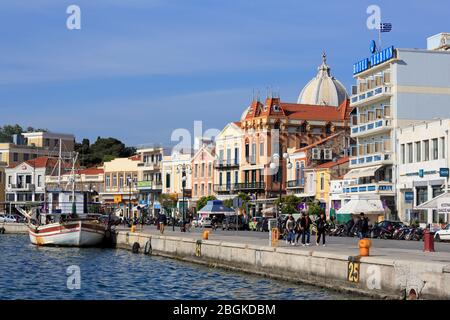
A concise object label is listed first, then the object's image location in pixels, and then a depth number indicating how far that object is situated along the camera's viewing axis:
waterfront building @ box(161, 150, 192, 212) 127.31
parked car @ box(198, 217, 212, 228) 91.56
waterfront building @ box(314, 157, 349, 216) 93.60
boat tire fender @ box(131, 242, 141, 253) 63.45
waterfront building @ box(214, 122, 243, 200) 117.04
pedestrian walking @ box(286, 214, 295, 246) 45.42
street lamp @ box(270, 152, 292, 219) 105.41
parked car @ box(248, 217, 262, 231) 83.25
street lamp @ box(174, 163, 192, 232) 126.59
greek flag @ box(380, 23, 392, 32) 84.94
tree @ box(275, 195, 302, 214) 91.00
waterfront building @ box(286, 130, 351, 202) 98.31
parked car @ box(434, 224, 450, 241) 54.90
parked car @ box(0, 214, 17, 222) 116.77
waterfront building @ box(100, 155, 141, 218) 137.15
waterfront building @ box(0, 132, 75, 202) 156.12
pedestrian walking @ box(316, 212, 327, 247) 44.78
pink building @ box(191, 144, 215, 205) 123.25
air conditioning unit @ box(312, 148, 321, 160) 99.98
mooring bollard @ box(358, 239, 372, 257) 33.56
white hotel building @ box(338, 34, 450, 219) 77.62
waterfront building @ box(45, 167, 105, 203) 140.38
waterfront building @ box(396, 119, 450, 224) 68.44
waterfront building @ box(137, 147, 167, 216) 132.75
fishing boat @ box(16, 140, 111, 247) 68.25
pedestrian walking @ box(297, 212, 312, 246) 43.97
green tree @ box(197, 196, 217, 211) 112.38
